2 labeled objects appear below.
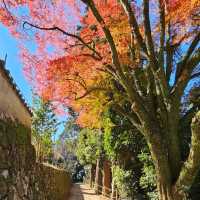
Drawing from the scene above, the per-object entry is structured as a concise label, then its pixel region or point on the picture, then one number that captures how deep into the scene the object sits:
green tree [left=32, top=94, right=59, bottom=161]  15.36
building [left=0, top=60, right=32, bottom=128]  3.97
